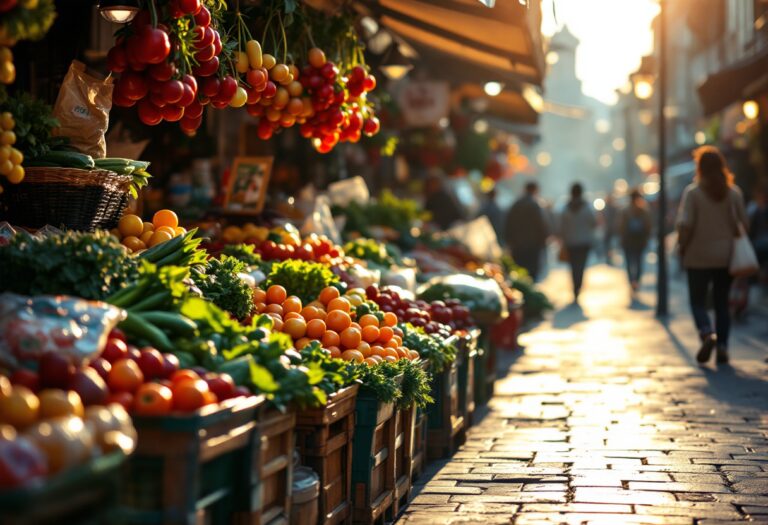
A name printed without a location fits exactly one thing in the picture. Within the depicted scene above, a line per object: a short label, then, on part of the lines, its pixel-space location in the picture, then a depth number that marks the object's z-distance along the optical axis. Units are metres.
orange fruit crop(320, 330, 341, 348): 6.30
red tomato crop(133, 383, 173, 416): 3.65
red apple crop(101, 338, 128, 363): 4.08
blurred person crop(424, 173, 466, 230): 19.25
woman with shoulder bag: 11.15
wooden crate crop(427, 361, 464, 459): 7.37
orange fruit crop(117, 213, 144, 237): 6.12
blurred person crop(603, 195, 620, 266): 32.44
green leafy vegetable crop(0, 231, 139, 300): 4.38
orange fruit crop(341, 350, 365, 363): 6.06
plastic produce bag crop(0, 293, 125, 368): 3.84
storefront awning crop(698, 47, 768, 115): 16.77
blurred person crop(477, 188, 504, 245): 22.16
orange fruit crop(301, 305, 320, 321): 6.60
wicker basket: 5.63
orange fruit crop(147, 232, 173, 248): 6.08
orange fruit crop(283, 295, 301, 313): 6.62
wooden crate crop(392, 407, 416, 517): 6.13
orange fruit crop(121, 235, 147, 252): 5.99
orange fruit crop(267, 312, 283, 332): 6.20
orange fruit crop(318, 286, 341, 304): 7.05
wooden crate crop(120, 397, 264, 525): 3.54
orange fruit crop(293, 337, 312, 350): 6.13
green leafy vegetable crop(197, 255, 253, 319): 5.79
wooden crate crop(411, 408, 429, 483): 6.77
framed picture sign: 9.73
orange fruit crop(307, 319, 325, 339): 6.35
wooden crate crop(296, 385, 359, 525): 4.84
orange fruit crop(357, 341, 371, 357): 6.30
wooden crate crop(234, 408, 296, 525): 4.10
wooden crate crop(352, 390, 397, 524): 5.41
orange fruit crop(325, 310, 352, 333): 6.52
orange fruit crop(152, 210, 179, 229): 6.32
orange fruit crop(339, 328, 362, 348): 6.36
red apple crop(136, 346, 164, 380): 4.05
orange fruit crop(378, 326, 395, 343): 6.64
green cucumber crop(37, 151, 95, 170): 5.73
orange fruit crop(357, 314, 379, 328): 6.78
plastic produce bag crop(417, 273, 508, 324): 9.98
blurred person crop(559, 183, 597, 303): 19.42
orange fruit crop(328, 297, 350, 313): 6.81
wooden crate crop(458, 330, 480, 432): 8.16
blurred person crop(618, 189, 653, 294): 21.47
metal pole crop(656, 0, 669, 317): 17.59
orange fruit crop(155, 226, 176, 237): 6.20
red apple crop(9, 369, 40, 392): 3.67
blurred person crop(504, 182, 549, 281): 19.48
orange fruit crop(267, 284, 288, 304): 6.71
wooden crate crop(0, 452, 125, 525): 2.78
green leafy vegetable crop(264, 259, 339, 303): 7.29
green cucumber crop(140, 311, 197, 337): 4.48
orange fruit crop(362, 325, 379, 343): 6.56
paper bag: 6.12
